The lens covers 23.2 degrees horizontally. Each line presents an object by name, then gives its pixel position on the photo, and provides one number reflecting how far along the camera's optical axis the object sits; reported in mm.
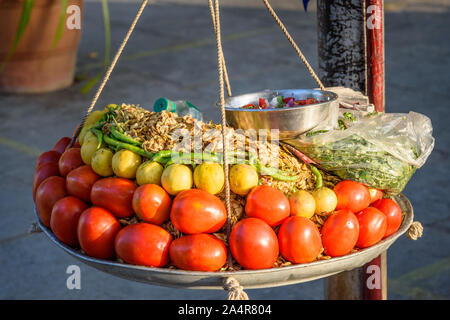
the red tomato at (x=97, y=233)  1357
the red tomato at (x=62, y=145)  1604
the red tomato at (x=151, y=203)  1351
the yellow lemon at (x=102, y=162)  1431
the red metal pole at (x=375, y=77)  1658
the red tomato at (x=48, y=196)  1450
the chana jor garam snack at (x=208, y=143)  1400
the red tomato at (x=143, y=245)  1327
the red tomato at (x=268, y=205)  1356
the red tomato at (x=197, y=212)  1328
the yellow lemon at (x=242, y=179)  1380
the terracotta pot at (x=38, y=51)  6590
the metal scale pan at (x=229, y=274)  1300
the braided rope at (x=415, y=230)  1468
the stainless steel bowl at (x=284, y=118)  1428
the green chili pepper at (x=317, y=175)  1449
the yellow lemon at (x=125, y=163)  1404
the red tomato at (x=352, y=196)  1424
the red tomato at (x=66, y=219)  1398
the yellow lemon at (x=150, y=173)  1384
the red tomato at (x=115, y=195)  1383
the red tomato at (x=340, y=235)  1355
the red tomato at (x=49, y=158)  1560
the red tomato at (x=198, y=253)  1310
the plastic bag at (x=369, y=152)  1460
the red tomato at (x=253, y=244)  1309
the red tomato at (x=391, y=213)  1428
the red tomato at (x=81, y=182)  1430
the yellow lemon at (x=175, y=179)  1365
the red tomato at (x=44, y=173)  1520
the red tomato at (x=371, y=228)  1380
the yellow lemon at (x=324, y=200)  1407
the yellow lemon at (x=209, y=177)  1370
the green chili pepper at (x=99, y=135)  1456
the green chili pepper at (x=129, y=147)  1411
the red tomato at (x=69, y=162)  1487
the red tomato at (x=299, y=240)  1329
